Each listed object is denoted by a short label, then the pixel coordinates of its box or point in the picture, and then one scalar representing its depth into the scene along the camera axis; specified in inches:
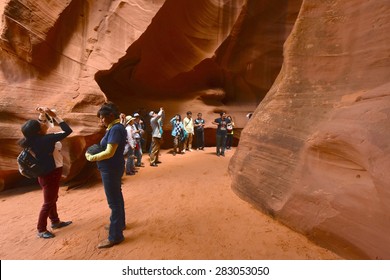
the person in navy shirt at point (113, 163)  101.1
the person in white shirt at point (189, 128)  353.7
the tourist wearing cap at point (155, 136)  270.8
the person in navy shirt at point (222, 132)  322.3
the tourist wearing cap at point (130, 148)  228.1
